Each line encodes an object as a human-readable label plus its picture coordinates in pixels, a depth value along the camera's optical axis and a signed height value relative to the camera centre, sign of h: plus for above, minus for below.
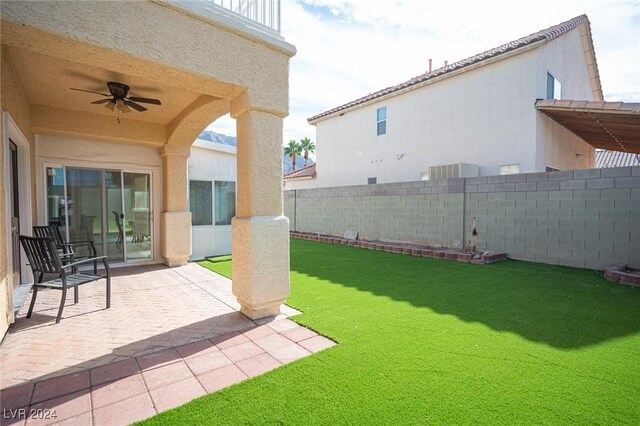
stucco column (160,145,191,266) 7.53 -0.07
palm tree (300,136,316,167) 36.28 +7.15
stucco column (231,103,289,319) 3.93 -0.19
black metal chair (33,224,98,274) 5.39 -0.51
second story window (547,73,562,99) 10.61 +4.19
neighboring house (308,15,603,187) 10.08 +3.52
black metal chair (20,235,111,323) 3.94 -0.76
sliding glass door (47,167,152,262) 6.82 -0.04
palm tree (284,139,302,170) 36.00 +6.69
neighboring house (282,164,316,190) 19.77 +1.80
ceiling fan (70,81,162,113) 4.91 +1.80
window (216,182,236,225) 9.15 +0.12
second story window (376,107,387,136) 14.62 +4.11
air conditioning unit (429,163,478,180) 10.38 +1.20
